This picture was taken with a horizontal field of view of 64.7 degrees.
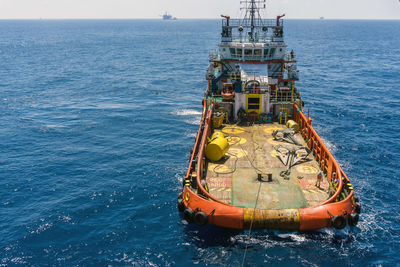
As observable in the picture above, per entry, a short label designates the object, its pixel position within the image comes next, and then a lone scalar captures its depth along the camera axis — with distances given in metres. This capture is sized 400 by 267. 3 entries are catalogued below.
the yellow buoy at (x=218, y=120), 29.64
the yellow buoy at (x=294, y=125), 28.78
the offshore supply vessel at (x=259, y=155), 17.46
